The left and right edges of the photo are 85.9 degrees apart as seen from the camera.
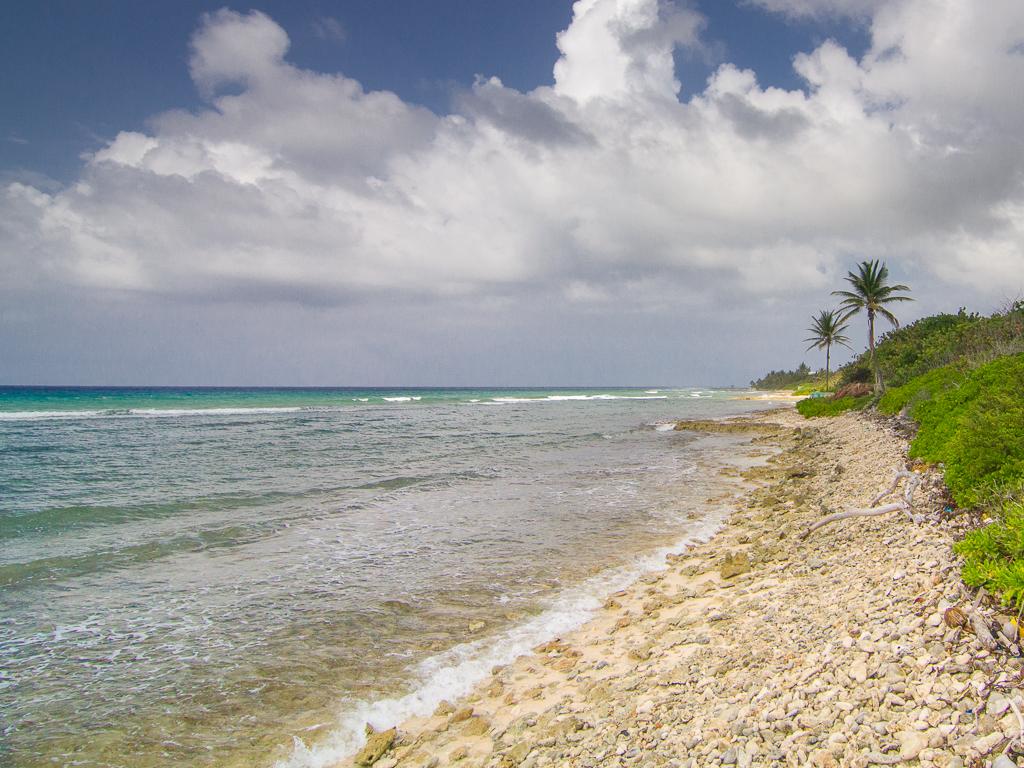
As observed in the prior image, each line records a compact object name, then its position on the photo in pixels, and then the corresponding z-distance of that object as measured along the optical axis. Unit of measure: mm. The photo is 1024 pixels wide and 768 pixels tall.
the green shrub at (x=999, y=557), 4566
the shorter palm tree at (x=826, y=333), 68375
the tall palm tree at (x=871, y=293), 42234
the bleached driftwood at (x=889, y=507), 9508
